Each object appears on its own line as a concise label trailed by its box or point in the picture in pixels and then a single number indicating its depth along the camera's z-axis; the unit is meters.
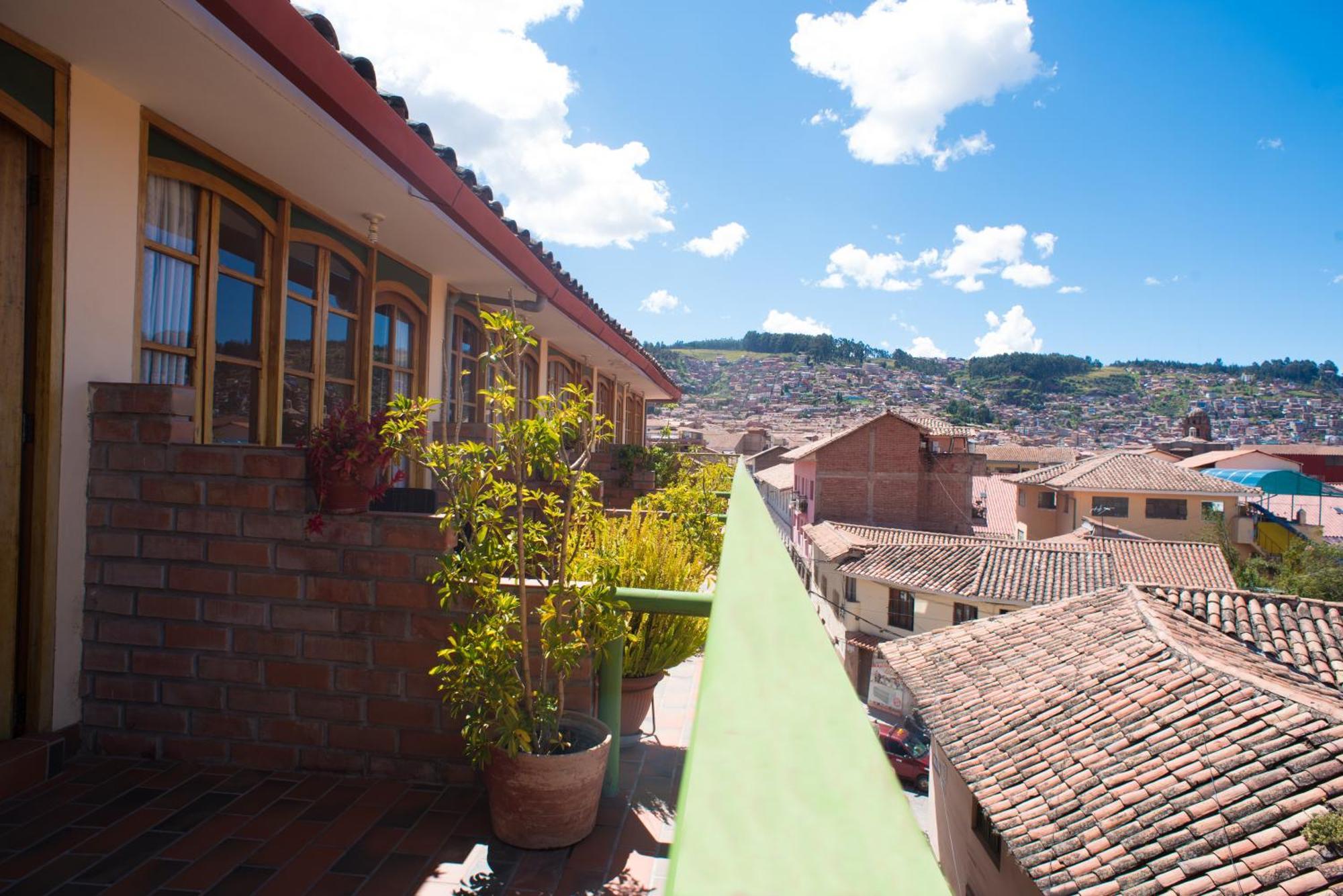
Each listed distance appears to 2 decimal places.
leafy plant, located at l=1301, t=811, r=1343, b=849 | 9.08
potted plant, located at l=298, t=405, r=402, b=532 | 2.79
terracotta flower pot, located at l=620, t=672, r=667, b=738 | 3.42
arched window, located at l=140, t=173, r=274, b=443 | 3.56
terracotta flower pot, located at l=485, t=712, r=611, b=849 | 2.33
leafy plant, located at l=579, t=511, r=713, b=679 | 3.34
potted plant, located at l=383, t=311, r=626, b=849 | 2.35
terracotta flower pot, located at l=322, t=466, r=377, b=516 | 2.80
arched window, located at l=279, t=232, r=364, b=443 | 4.59
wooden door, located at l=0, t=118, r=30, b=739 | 2.76
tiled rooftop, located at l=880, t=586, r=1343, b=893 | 9.71
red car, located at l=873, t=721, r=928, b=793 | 20.62
